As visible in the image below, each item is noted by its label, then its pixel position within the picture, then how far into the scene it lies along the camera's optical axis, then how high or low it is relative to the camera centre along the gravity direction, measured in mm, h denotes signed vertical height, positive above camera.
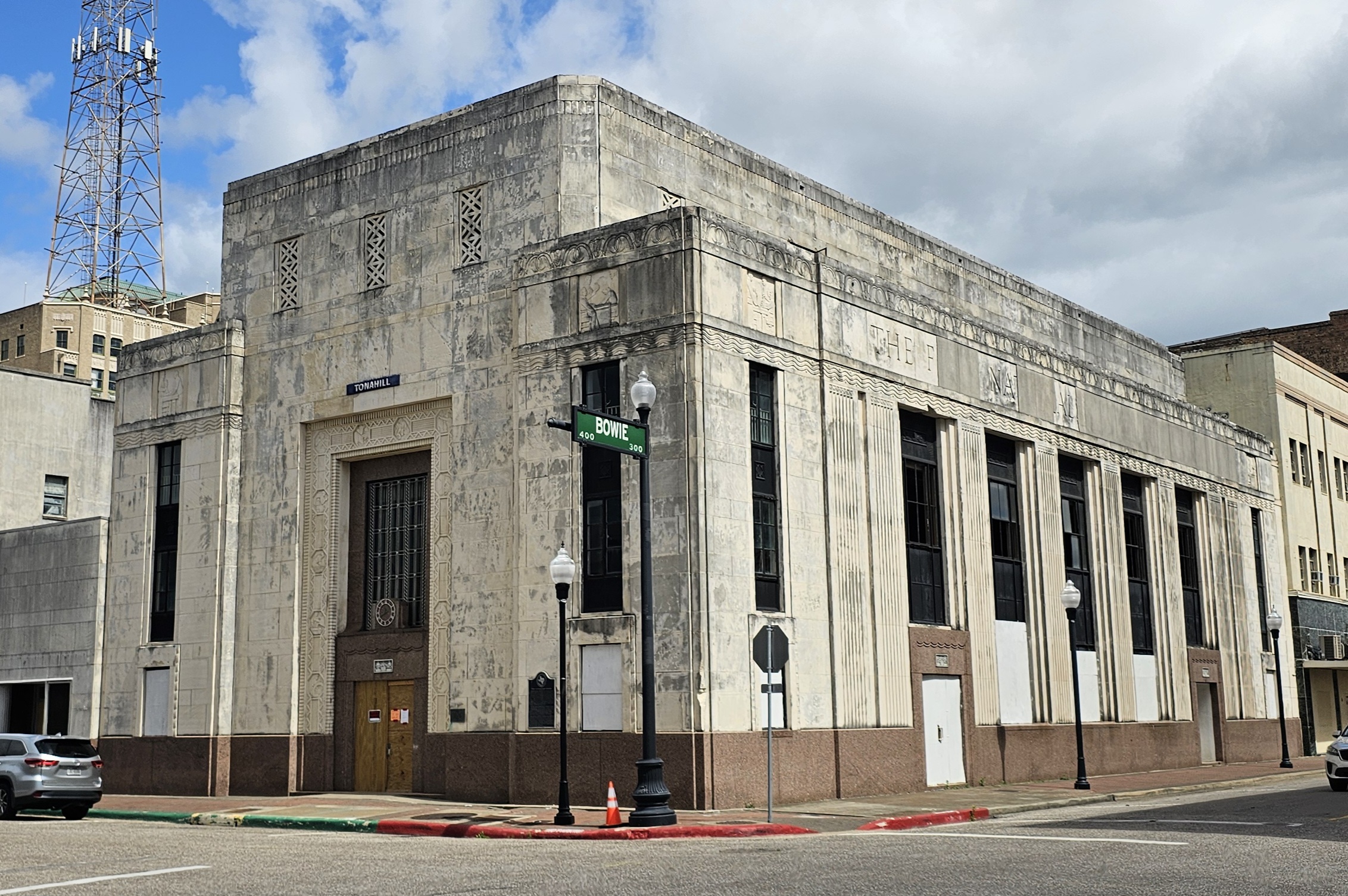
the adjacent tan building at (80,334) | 89125 +24323
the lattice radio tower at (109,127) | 78375 +33332
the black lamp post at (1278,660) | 40062 +1088
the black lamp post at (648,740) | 20578 -481
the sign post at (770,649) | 21516 +838
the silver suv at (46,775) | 25172 -988
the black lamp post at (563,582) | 23438 +2087
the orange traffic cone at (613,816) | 20500 -1568
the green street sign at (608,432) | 20844 +4114
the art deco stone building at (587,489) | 26000 +4600
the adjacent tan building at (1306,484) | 51531 +8212
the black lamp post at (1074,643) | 29750 +1187
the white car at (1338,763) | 27000 -1341
